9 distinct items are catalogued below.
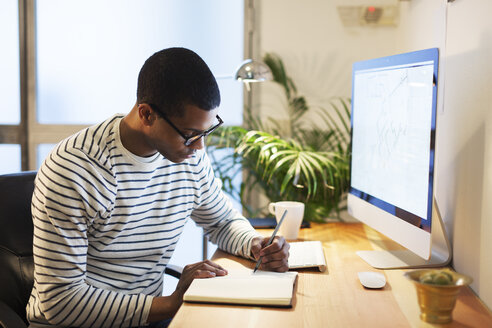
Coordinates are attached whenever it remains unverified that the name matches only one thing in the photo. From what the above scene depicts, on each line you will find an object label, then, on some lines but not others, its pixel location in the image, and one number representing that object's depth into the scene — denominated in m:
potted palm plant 2.02
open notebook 1.06
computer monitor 1.18
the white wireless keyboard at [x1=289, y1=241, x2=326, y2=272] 1.33
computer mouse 1.18
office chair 1.33
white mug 1.65
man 1.12
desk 0.98
